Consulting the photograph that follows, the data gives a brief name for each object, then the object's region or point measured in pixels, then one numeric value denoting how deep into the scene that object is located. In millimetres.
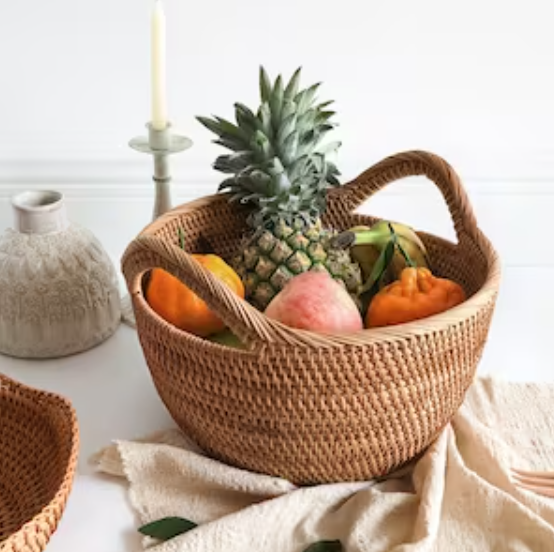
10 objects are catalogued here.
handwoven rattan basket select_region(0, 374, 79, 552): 1001
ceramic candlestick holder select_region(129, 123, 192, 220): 1196
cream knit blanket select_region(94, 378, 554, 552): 976
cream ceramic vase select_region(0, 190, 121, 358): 1173
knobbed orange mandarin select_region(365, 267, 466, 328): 1045
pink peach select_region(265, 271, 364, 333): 998
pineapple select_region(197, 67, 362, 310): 1094
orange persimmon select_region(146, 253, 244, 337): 1045
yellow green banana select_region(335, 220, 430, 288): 1121
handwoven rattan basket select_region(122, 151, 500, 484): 955
